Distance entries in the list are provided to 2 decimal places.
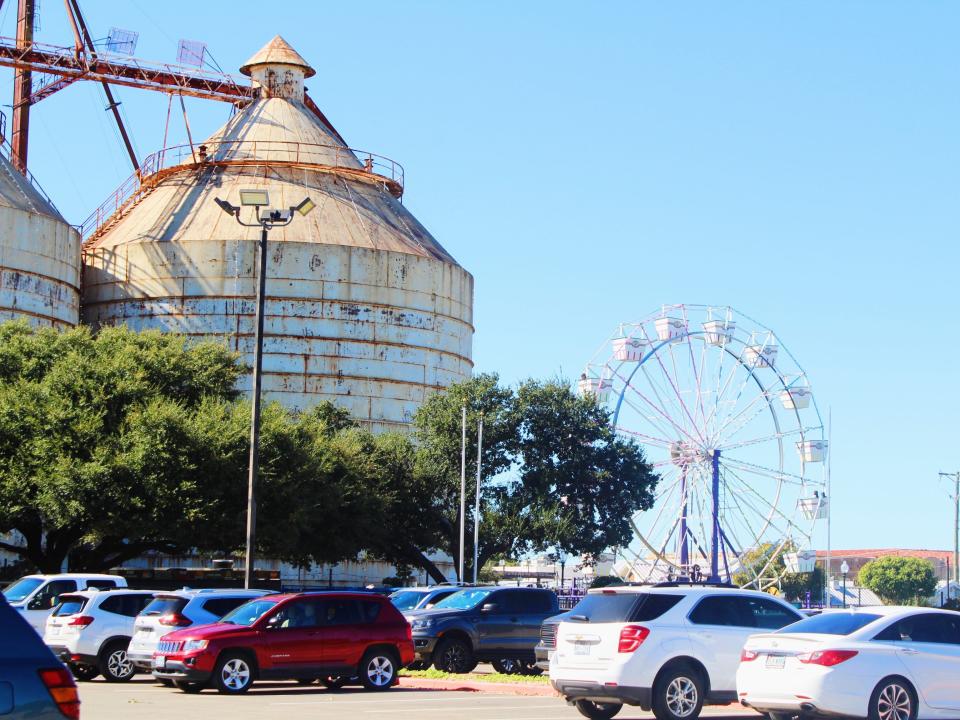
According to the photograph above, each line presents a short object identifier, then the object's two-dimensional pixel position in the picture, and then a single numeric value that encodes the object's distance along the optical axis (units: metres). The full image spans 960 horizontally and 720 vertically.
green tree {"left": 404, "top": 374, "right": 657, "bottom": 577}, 61.31
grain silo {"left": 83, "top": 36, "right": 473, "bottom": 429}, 68.12
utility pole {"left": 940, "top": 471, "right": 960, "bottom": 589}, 97.44
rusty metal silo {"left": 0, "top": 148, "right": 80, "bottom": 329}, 63.03
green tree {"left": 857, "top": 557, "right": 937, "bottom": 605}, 164.38
